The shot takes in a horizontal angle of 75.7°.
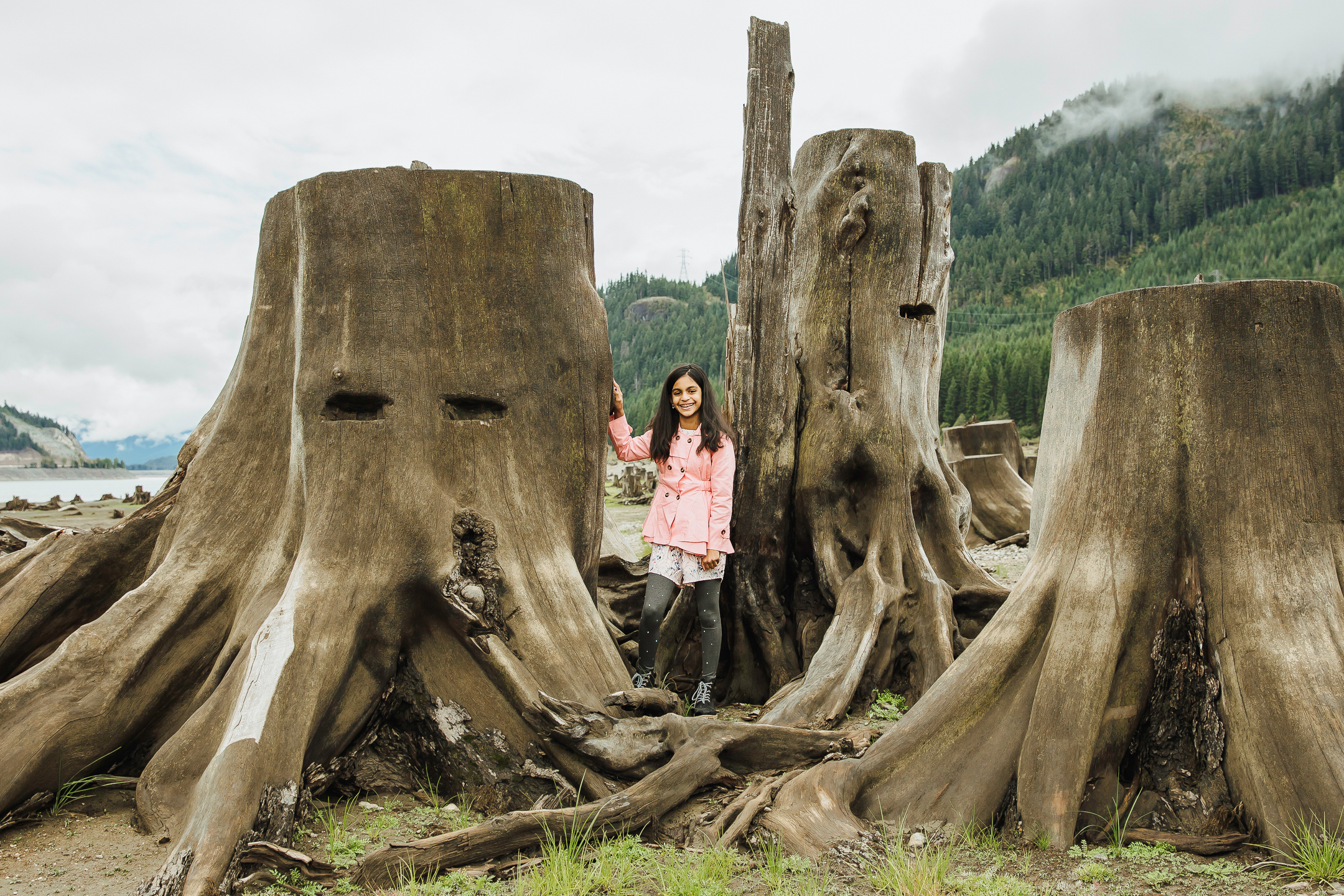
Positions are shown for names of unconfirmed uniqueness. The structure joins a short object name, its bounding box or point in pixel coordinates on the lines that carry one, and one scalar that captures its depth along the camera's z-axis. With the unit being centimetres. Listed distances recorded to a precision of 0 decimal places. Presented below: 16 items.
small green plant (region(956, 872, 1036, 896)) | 307
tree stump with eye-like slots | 412
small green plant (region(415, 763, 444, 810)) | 427
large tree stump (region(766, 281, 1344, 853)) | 349
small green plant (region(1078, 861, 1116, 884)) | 320
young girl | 552
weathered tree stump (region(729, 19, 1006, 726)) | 607
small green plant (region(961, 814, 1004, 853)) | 354
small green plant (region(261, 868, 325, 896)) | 326
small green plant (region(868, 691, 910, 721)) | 542
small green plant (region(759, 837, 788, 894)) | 321
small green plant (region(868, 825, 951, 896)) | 311
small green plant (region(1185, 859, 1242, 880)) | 315
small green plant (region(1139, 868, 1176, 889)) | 313
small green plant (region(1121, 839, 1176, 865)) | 332
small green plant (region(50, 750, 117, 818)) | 409
